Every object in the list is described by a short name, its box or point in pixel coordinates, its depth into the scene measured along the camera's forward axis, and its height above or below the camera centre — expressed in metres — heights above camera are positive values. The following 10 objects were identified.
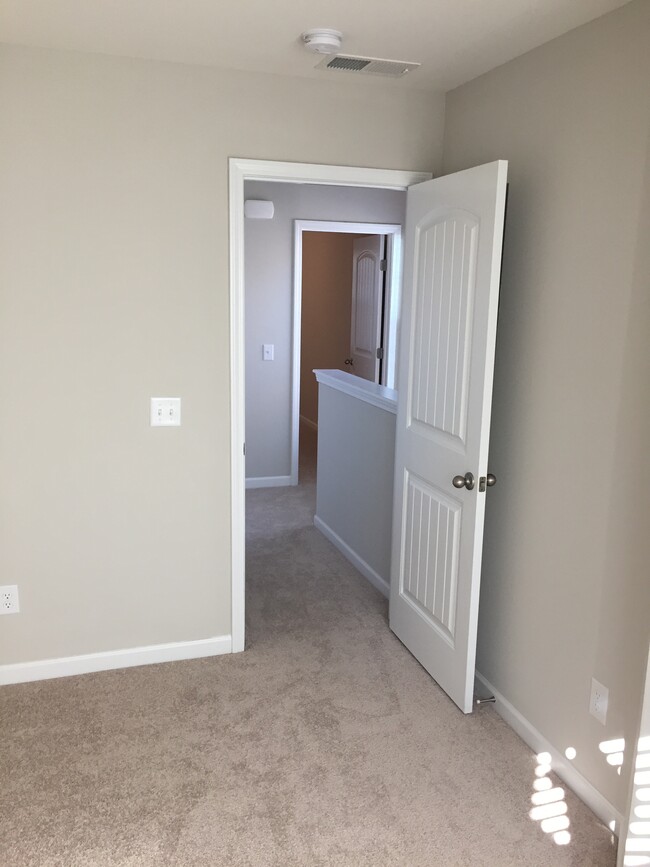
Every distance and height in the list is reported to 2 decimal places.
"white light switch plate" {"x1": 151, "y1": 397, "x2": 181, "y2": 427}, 2.87 -0.47
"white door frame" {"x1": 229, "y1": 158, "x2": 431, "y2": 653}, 2.81 +0.10
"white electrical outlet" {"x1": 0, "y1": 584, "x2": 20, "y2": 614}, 2.81 -1.20
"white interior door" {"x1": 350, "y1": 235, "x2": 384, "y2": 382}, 5.95 -0.08
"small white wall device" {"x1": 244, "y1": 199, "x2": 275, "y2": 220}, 4.92 +0.57
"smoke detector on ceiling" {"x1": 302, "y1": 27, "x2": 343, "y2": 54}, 2.28 +0.81
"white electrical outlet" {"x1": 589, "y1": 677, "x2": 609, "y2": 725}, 2.16 -1.19
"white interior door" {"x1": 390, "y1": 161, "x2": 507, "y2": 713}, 2.48 -0.43
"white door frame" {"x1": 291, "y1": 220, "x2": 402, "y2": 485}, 5.38 +0.08
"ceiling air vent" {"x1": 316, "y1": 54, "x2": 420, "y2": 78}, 2.55 +0.82
